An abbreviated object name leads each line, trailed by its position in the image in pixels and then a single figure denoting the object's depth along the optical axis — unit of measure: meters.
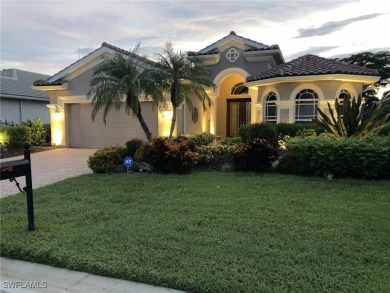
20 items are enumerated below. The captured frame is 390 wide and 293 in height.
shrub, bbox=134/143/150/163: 10.09
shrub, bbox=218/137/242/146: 12.07
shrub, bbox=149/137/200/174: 9.38
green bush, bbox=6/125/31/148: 16.68
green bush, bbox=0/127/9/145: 16.58
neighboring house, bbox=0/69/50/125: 23.78
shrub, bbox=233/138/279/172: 9.22
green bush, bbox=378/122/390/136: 10.88
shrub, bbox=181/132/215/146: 13.04
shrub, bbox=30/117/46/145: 18.09
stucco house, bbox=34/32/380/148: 13.49
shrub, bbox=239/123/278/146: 10.76
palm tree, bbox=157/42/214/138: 12.09
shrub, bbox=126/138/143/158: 10.88
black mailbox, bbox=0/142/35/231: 4.38
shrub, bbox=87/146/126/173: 9.95
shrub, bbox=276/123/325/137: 12.43
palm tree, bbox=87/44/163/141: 10.62
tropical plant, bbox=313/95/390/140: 9.19
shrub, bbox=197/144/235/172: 10.13
